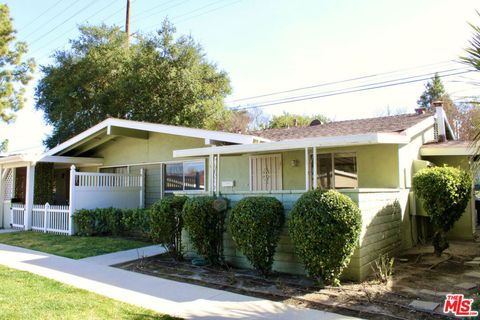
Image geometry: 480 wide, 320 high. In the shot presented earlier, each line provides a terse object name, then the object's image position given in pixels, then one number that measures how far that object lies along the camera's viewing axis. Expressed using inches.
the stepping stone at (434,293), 217.6
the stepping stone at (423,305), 194.6
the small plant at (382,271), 244.1
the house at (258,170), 288.2
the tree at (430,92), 1448.1
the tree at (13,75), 975.6
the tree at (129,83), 864.9
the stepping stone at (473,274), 258.2
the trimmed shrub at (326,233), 227.8
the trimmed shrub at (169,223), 321.1
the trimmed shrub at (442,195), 305.6
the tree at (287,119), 1343.5
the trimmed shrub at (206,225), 296.7
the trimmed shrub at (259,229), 259.1
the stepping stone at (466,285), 232.5
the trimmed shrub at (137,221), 430.0
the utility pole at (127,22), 959.6
